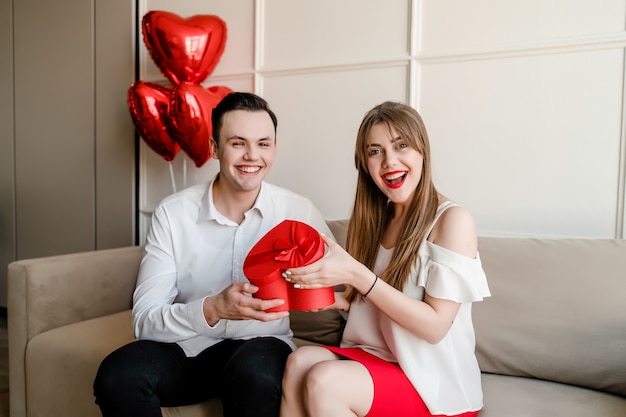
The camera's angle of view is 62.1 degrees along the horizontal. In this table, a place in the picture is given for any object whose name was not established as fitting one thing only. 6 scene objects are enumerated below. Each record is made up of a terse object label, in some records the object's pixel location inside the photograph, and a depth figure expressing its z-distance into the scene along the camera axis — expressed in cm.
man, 127
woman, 116
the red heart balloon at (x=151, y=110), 232
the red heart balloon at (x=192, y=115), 218
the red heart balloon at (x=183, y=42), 226
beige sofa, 142
